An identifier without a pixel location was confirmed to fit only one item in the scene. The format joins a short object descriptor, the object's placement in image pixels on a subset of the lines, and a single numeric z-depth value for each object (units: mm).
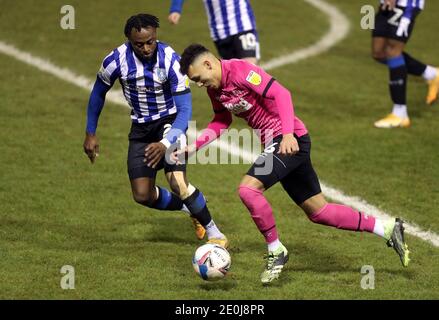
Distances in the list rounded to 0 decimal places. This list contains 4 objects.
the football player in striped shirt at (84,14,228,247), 18266
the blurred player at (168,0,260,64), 27016
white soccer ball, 16906
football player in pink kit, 16969
